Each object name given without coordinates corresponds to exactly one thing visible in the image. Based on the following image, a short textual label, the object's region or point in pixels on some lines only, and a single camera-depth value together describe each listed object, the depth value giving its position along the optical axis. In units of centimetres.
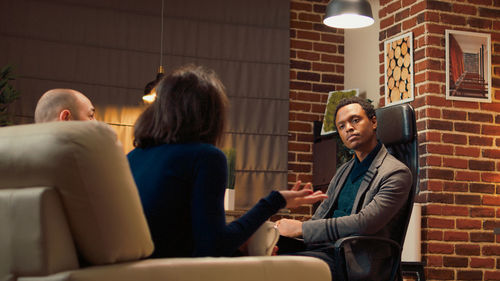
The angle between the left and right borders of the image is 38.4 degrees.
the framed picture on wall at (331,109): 592
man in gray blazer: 303
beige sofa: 147
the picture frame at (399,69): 527
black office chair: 291
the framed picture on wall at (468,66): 515
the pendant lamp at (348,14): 462
